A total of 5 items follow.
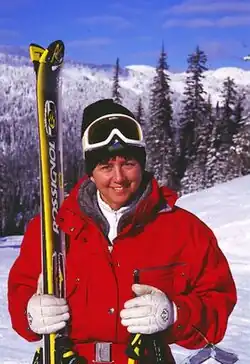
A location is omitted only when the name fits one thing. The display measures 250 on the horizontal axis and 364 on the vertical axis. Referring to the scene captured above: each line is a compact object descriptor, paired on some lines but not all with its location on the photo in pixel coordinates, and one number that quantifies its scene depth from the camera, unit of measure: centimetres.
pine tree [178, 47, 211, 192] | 4669
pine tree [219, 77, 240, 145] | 4434
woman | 266
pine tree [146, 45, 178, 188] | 4522
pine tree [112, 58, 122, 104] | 4577
